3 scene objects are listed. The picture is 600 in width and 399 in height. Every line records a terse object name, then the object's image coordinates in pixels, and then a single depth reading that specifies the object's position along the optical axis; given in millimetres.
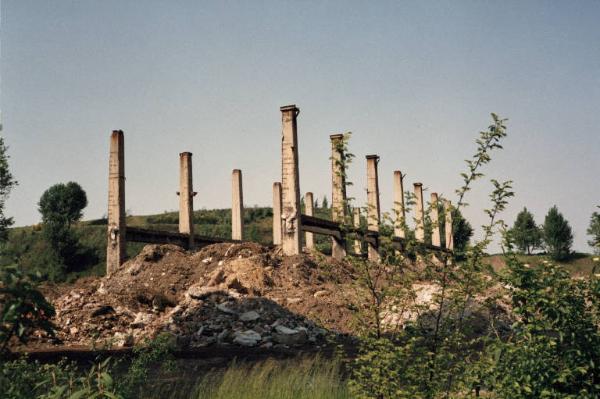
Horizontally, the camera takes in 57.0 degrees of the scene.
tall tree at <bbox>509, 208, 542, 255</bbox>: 43788
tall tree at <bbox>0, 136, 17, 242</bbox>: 16594
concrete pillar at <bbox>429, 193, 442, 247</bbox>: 28864
